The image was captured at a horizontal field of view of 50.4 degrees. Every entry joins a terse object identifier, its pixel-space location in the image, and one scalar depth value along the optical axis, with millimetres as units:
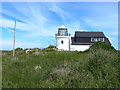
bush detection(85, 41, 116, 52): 10403
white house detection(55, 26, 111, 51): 30484
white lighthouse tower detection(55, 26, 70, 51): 30422
